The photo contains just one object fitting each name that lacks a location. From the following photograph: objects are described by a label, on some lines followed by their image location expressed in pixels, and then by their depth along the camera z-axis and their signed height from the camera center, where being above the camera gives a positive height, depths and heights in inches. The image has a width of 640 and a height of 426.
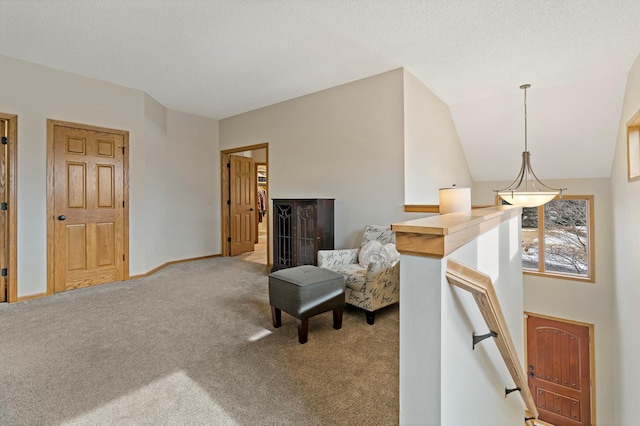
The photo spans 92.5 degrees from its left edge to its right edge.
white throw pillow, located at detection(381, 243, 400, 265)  121.8 -16.0
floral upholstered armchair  109.1 -22.0
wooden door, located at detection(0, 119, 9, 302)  131.6 +0.2
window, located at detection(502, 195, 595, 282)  208.1 -19.4
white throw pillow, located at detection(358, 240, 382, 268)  127.6 -16.5
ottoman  93.5 -25.6
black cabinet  153.5 -8.1
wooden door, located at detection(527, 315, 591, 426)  208.7 -113.6
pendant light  125.5 +6.3
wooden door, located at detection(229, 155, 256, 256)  238.5 +9.3
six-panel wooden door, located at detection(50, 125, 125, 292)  146.4 +5.0
